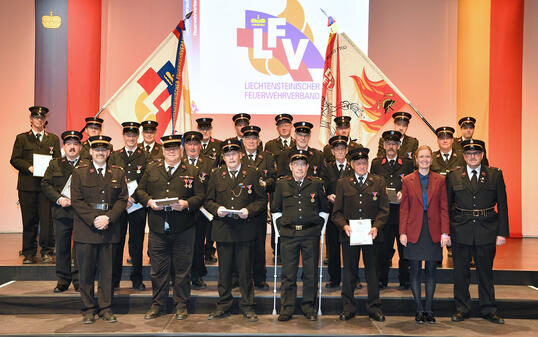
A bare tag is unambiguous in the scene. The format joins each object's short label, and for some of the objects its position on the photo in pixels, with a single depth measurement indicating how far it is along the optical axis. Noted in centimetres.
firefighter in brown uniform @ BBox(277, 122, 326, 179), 613
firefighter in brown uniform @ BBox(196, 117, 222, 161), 672
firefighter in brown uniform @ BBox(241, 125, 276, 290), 607
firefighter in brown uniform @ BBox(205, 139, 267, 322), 546
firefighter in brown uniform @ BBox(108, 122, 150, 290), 604
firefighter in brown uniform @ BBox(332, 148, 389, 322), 545
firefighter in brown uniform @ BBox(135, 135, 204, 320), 542
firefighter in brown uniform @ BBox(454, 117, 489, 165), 690
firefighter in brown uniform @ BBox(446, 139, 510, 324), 540
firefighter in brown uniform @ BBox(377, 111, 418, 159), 660
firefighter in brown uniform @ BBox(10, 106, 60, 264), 683
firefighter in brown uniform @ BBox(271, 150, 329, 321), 546
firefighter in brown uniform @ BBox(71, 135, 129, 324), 526
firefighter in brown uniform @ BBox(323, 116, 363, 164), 651
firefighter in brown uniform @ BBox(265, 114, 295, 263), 653
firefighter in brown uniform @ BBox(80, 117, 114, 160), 642
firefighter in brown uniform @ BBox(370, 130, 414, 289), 609
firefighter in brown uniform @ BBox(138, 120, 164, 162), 651
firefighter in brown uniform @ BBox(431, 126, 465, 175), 653
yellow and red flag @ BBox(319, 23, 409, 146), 720
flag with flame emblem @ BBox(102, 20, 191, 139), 688
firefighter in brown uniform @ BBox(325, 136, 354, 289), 611
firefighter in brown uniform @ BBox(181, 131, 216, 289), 607
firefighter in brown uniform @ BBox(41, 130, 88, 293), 588
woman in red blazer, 538
